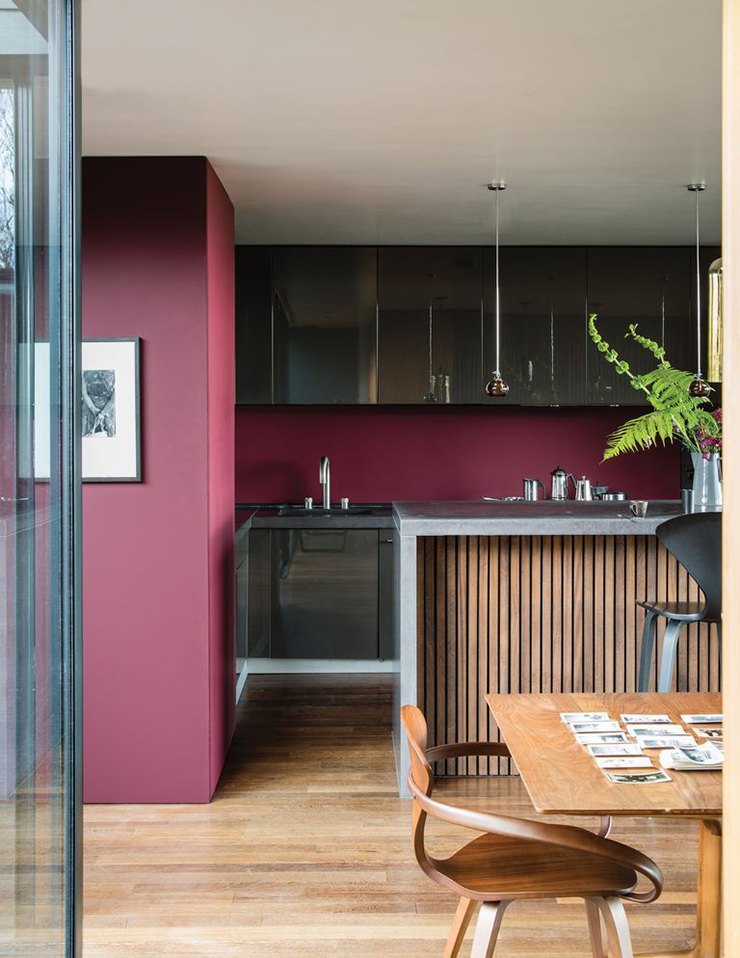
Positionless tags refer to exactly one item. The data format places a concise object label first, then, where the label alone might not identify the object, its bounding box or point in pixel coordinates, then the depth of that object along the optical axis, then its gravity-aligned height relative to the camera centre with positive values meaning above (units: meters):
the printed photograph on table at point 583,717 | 2.39 -0.61
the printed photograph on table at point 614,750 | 2.12 -0.62
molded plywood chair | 1.89 -0.86
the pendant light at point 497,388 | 4.76 +0.48
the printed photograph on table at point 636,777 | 1.94 -0.63
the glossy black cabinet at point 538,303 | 5.71 +1.09
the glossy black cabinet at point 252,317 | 5.69 +1.01
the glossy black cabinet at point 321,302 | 5.70 +1.10
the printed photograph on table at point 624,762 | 2.04 -0.62
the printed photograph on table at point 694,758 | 2.02 -0.62
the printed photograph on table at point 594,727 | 2.30 -0.61
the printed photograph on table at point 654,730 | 2.28 -0.62
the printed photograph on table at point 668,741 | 2.18 -0.62
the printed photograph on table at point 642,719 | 2.36 -0.61
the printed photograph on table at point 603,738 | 2.21 -0.62
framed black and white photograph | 3.73 +0.28
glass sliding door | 1.48 +0.00
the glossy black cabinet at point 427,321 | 5.70 +0.98
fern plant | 3.93 +0.30
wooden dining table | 1.82 -0.63
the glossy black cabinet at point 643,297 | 5.70 +1.12
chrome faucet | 6.05 +0.04
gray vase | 3.92 -0.02
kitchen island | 4.00 -0.58
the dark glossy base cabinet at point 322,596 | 5.48 -0.68
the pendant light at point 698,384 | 4.34 +0.45
